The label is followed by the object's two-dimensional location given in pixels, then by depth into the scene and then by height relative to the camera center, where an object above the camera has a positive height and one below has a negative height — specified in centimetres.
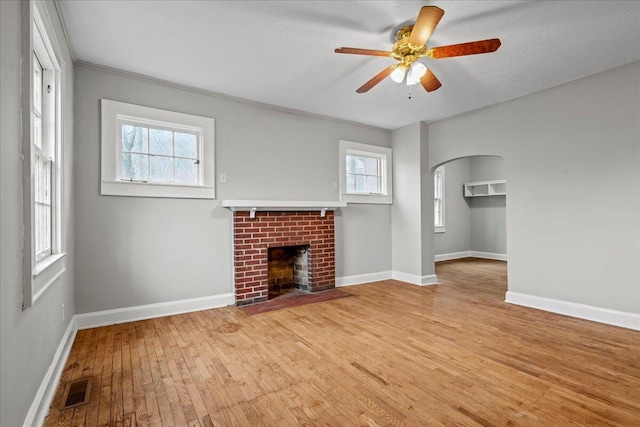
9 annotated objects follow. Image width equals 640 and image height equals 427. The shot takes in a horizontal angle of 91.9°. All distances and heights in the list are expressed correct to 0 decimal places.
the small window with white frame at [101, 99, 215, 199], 318 +72
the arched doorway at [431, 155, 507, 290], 743 +9
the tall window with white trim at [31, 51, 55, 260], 205 +37
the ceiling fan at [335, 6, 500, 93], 206 +127
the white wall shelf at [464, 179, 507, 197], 731 +60
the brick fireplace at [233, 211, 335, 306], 386 -40
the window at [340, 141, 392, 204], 494 +70
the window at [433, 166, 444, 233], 748 +35
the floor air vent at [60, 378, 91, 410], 185 -111
